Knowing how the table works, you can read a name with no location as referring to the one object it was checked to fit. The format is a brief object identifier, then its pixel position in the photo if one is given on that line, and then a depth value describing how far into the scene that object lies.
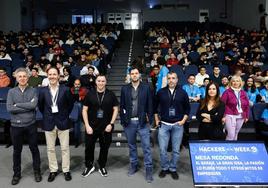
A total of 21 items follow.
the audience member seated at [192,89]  4.71
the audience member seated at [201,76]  5.24
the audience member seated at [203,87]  4.76
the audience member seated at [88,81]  5.02
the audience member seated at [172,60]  6.64
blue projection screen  2.35
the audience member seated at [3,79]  5.34
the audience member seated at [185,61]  6.63
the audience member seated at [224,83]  4.51
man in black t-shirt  3.26
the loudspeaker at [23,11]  13.07
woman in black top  3.08
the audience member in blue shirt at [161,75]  4.67
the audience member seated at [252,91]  4.67
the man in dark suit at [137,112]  3.24
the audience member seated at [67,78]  5.19
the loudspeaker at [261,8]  10.11
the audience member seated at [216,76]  5.04
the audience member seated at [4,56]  7.18
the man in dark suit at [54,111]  3.18
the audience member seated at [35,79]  5.28
